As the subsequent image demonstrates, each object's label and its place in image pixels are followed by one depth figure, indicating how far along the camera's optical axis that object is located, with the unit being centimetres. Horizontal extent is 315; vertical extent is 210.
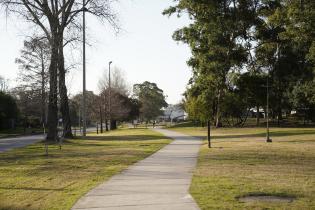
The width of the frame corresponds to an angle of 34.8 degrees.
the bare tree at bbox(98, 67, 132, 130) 7481
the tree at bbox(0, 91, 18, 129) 7166
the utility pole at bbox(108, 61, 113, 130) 7279
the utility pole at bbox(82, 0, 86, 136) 4319
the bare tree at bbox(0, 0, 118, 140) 2691
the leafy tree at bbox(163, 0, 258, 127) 4306
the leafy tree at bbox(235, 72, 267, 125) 6265
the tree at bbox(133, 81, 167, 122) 13162
